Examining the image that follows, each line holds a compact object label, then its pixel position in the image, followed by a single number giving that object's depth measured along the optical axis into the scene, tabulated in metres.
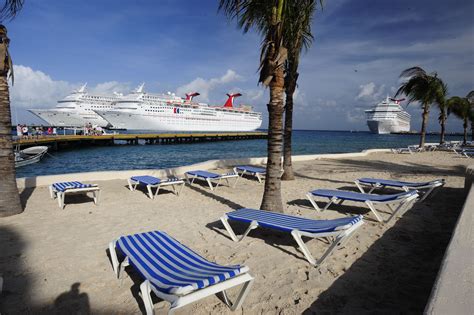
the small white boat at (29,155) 18.30
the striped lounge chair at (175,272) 2.20
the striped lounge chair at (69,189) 6.17
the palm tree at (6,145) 5.37
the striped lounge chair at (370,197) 4.87
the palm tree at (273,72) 4.77
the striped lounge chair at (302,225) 3.38
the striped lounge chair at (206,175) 8.31
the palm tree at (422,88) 20.67
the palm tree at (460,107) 27.59
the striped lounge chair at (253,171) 9.52
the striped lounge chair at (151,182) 7.16
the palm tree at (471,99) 27.21
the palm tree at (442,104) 21.87
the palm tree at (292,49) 5.51
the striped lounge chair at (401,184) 6.41
